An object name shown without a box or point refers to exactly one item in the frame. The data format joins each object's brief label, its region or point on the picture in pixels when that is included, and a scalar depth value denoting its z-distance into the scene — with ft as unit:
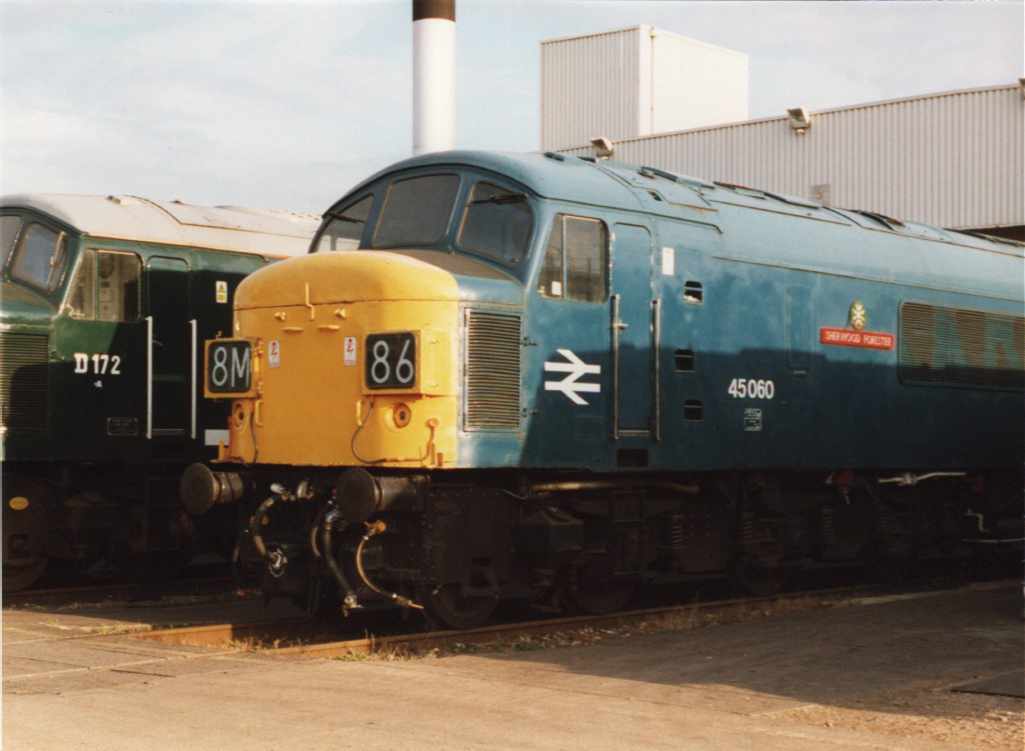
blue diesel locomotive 38.22
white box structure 119.85
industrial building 96.63
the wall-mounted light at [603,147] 111.24
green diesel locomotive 48.67
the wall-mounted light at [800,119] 103.04
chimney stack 83.46
